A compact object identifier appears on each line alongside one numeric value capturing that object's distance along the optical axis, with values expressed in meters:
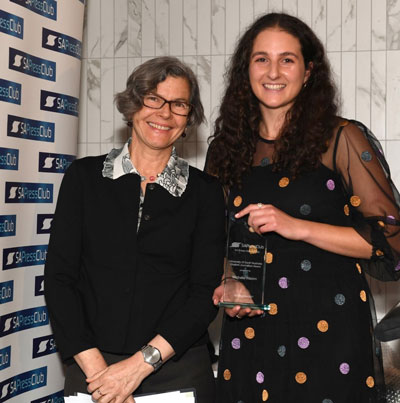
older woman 2.09
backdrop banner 2.54
